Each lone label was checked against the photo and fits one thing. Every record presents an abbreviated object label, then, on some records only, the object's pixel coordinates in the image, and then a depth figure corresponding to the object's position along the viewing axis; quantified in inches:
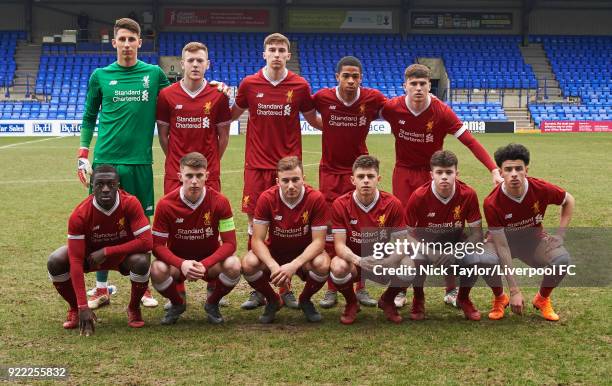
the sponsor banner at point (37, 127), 1088.2
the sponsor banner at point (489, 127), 1162.6
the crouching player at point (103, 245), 175.2
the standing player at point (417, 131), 212.4
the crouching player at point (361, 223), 183.8
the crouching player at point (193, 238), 179.6
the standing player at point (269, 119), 216.8
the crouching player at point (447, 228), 186.4
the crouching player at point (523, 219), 185.5
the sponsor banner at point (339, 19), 1493.6
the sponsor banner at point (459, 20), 1510.8
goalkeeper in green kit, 207.8
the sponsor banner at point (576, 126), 1197.1
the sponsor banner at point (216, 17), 1461.6
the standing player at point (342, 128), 216.7
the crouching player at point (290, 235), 184.2
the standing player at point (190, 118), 209.8
